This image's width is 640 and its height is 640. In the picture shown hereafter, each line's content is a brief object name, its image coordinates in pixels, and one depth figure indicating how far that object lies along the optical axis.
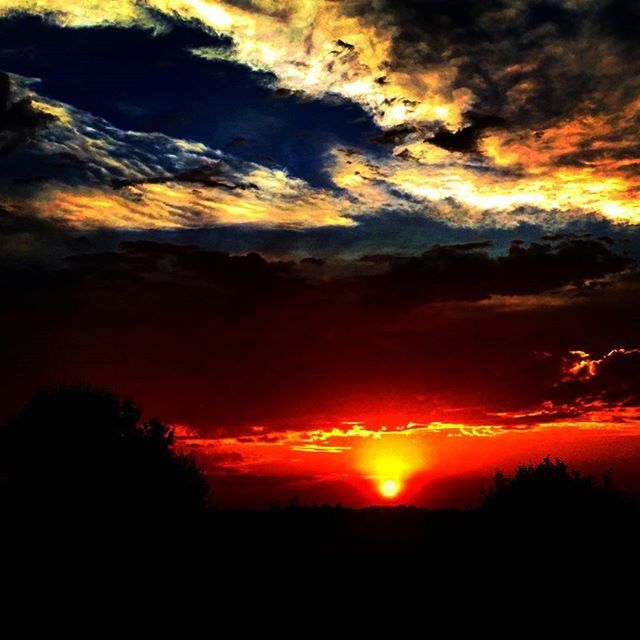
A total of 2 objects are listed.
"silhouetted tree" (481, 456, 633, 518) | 40.81
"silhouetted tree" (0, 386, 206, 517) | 49.81
